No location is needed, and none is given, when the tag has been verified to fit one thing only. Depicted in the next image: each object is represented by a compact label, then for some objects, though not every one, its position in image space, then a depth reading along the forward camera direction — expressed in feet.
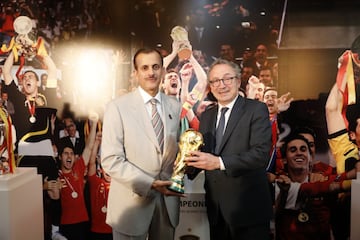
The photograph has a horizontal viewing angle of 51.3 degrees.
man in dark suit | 7.85
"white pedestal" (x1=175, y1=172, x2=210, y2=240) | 10.05
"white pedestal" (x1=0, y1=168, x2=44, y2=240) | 8.48
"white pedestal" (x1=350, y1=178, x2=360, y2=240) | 9.52
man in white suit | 7.80
